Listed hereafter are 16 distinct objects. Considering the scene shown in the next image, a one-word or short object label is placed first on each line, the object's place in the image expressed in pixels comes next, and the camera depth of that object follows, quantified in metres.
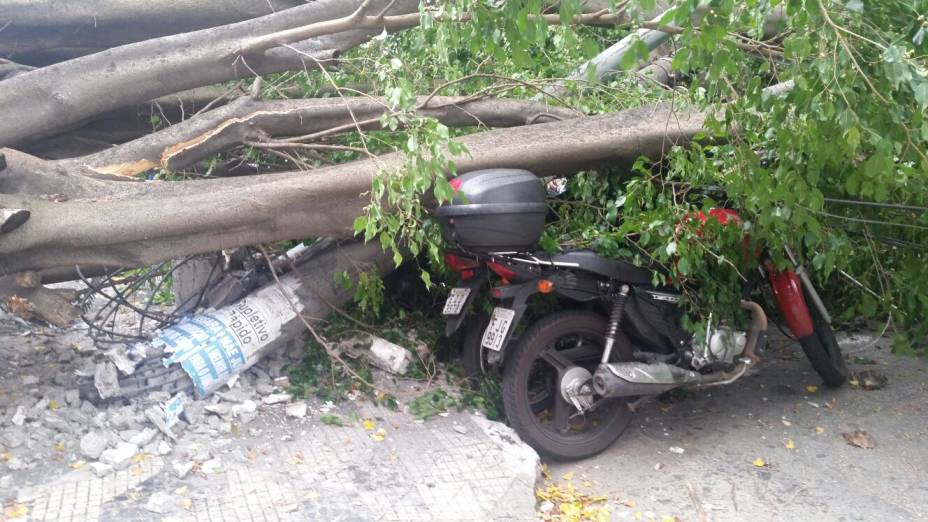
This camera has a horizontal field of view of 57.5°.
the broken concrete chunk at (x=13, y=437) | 3.60
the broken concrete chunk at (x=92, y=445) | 3.61
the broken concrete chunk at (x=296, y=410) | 4.15
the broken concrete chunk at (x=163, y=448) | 3.69
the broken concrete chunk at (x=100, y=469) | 3.51
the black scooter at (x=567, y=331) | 4.00
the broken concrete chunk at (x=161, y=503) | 3.29
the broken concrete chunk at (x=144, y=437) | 3.71
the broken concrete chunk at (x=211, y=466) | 3.62
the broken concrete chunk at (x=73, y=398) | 3.95
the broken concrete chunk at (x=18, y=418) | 3.75
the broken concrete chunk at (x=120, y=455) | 3.58
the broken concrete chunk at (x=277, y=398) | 4.23
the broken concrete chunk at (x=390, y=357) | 4.63
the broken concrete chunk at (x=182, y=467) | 3.55
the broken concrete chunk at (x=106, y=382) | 3.96
